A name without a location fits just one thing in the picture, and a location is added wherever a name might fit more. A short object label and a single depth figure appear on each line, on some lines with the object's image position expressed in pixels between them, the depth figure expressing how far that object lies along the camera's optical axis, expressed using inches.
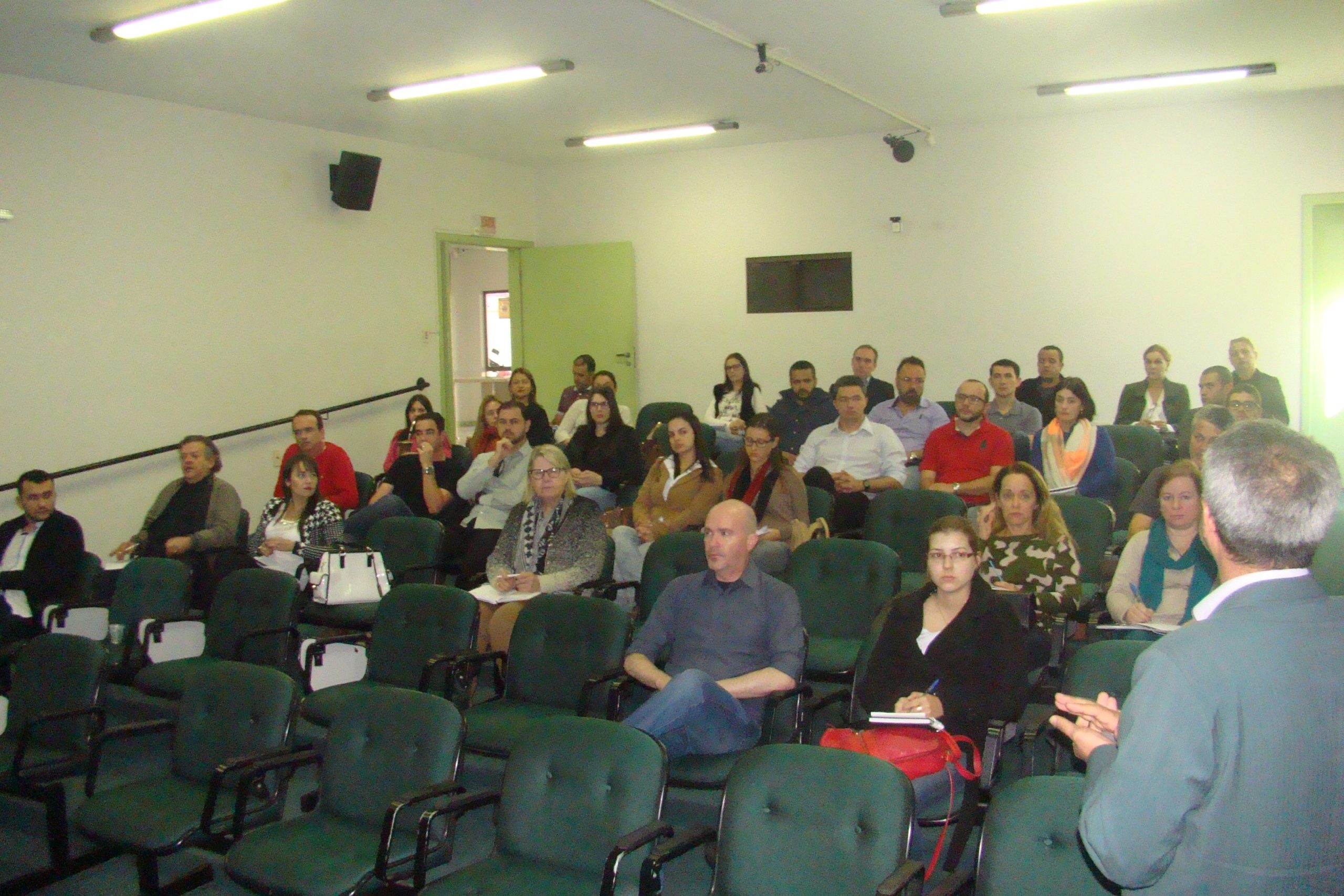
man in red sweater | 239.0
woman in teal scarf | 142.2
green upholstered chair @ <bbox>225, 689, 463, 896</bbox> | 107.7
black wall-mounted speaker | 306.3
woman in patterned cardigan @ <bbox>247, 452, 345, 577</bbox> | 211.5
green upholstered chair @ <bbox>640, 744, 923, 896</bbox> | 93.0
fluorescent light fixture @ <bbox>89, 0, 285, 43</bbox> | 194.5
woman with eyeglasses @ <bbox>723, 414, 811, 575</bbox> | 187.3
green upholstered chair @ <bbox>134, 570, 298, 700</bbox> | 168.9
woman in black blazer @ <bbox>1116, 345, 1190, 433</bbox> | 275.7
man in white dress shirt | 223.6
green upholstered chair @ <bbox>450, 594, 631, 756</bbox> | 143.6
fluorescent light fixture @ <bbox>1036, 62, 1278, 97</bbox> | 257.1
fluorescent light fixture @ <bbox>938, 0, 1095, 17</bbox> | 200.2
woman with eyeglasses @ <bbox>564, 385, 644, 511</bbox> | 247.3
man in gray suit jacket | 53.9
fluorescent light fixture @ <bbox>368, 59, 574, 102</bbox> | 246.1
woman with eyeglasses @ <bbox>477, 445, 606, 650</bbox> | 179.0
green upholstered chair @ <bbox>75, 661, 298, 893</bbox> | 120.0
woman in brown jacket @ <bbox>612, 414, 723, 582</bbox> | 202.1
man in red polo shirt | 219.1
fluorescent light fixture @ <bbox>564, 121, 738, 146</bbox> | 316.5
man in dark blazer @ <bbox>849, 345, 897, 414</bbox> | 291.4
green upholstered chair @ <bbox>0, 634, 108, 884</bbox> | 134.6
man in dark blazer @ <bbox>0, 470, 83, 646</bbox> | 197.9
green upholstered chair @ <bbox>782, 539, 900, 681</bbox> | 162.7
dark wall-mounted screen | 341.7
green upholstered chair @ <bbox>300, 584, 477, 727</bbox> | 156.5
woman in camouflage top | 151.8
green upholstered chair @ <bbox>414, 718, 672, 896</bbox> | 103.8
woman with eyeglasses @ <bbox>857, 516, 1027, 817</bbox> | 119.6
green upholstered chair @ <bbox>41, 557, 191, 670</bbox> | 185.6
